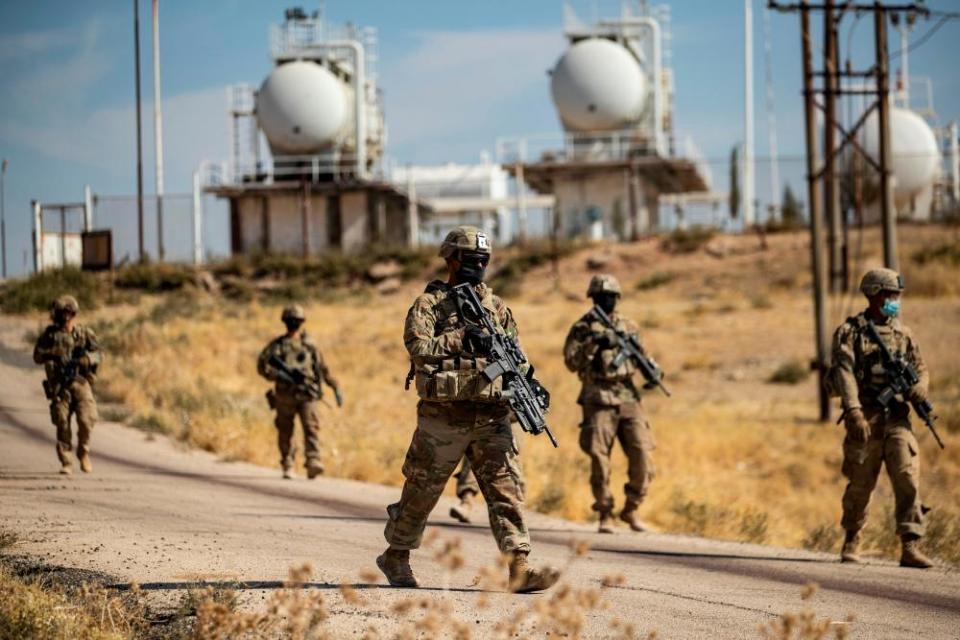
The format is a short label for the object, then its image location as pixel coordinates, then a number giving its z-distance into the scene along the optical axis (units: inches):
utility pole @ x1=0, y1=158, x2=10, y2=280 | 1279.5
